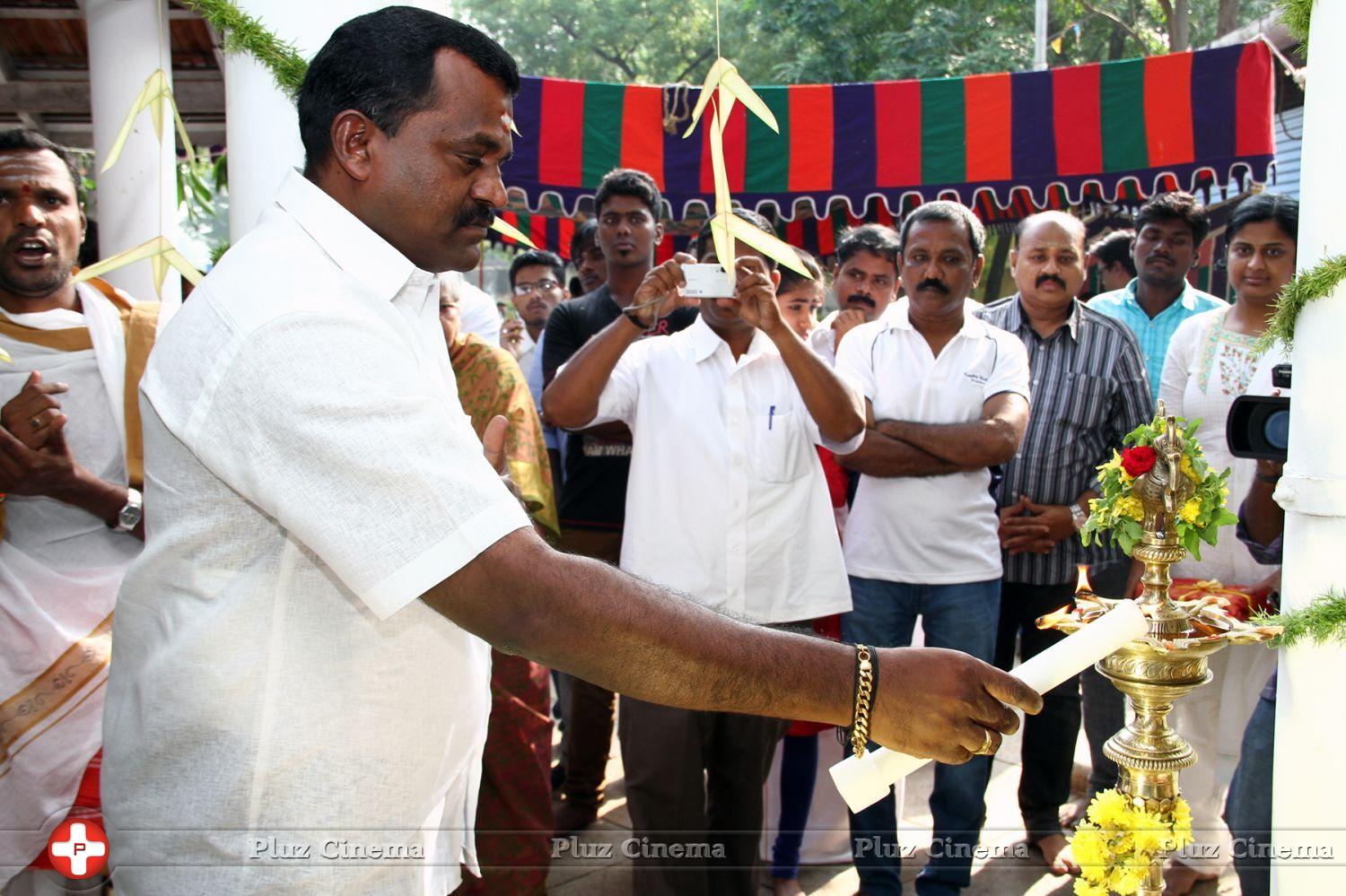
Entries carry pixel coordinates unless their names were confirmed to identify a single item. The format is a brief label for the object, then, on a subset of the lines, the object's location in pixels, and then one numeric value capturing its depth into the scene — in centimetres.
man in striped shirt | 375
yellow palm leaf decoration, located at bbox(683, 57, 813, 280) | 207
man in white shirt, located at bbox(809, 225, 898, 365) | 486
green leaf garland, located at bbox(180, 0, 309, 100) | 236
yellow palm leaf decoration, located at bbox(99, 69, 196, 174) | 254
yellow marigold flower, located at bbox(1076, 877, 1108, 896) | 179
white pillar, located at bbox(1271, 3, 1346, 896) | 166
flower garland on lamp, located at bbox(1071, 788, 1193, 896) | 171
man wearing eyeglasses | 674
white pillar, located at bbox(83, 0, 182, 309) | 343
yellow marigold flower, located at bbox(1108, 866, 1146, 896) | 173
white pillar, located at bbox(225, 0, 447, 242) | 258
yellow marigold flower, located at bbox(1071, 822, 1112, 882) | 176
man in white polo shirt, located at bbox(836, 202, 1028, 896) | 342
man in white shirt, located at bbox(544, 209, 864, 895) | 312
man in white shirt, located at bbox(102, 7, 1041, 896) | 133
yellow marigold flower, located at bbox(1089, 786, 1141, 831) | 174
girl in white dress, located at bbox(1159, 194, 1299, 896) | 351
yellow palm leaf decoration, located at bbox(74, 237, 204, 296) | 247
